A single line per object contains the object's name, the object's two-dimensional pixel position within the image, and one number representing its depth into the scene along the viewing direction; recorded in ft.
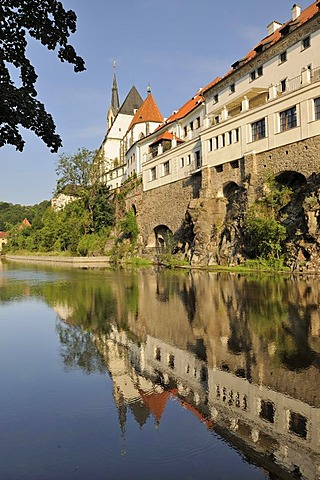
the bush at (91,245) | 173.99
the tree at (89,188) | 187.01
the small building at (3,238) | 382.94
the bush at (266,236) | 83.87
